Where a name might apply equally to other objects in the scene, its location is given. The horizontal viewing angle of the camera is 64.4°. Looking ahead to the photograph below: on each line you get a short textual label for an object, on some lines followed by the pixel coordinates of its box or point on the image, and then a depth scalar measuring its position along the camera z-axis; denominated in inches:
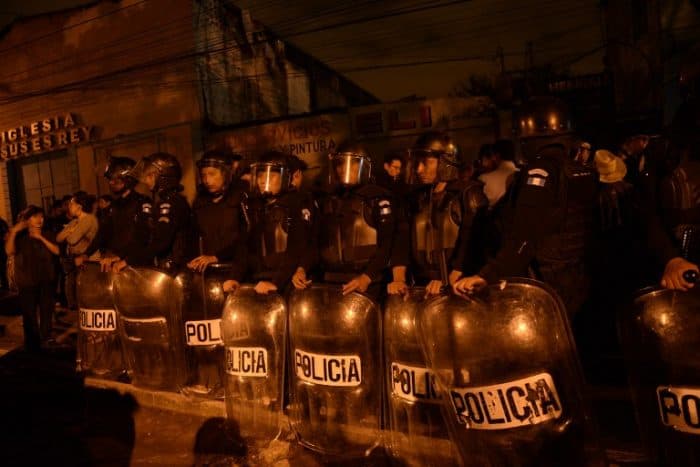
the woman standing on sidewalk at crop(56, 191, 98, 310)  290.2
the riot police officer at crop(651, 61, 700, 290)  120.3
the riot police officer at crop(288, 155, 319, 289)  176.9
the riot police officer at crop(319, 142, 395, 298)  164.9
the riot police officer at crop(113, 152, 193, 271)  214.2
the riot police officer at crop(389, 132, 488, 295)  149.6
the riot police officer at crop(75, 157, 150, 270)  234.4
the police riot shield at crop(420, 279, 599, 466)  113.2
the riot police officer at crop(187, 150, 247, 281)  205.9
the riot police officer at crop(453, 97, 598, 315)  124.6
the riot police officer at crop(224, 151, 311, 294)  177.6
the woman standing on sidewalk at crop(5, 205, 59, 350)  299.0
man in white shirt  235.8
